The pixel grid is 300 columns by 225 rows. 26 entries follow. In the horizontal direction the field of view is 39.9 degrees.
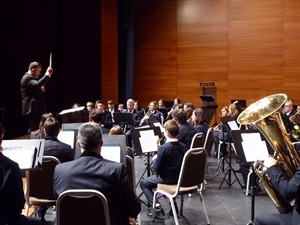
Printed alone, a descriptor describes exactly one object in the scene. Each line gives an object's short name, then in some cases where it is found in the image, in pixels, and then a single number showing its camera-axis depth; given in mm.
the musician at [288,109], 9025
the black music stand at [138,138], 5539
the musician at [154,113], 9758
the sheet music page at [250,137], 4711
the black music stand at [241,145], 4556
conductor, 6461
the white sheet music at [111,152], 3701
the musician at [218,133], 8655
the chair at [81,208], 2707
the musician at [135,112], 10106
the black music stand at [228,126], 6766
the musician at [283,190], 2977
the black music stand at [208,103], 10989
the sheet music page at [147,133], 5660
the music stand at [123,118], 8748
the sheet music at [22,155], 3348
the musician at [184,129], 6227
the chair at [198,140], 5773
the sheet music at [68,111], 6852
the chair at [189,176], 4473
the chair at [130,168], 3828
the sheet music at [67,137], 5406
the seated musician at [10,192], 2910
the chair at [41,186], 4137
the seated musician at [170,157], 4801
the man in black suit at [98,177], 2826
